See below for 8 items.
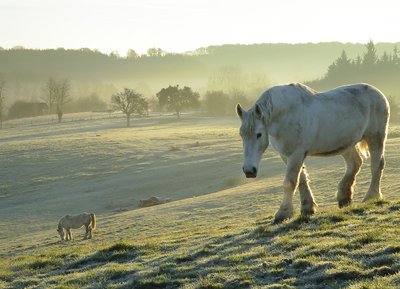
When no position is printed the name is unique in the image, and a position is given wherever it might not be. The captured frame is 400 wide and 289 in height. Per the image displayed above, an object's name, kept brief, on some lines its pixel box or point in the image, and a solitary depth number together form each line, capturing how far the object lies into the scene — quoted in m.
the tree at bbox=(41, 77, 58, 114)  136.62
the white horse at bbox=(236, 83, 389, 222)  10.82
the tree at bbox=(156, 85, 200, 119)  115.25
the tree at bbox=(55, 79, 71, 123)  130.25
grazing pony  28.53
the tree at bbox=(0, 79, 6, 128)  113.00
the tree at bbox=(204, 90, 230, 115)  123.94
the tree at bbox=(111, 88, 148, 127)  102.32
